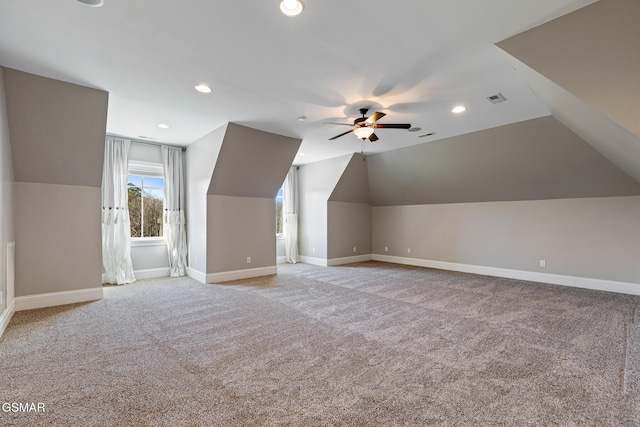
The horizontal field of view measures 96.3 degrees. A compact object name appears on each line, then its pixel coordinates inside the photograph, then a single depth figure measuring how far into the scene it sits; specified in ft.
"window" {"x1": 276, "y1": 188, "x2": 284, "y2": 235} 28.60
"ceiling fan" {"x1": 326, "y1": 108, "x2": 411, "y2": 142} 13.03
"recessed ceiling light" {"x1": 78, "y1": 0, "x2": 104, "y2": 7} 7.26
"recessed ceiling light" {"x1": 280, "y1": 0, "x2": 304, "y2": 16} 7.32
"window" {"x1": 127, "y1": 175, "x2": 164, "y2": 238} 20.47
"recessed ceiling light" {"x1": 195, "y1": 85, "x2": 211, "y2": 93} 12.03
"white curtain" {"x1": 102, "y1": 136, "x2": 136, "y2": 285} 18.47
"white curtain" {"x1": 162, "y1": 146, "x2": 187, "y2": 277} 21.04
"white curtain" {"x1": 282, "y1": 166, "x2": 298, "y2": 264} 28.04
